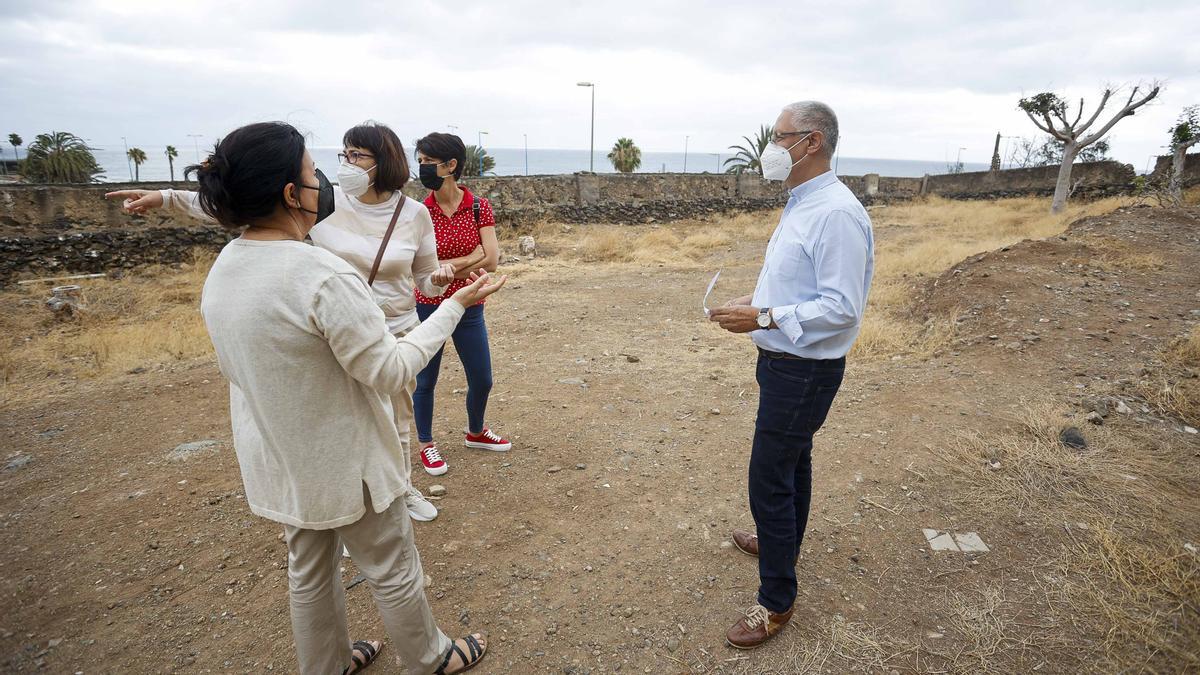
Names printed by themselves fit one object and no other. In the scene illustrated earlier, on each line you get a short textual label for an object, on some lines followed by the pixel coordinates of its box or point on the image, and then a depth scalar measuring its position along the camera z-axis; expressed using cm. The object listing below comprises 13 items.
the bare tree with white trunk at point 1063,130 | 1580
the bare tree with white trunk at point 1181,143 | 1407
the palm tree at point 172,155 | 5228
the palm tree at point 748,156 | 3681
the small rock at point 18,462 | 364
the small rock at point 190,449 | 371
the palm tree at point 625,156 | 3872
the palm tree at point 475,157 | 3795
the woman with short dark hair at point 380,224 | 246
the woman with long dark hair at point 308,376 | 135
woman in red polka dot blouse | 301
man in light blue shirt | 184
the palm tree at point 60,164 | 3584
